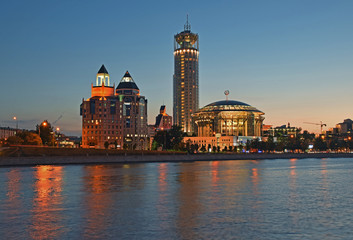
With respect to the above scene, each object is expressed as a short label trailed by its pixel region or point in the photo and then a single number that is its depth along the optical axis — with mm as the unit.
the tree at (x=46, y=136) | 189275
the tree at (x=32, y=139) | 161125
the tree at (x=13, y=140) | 160450
